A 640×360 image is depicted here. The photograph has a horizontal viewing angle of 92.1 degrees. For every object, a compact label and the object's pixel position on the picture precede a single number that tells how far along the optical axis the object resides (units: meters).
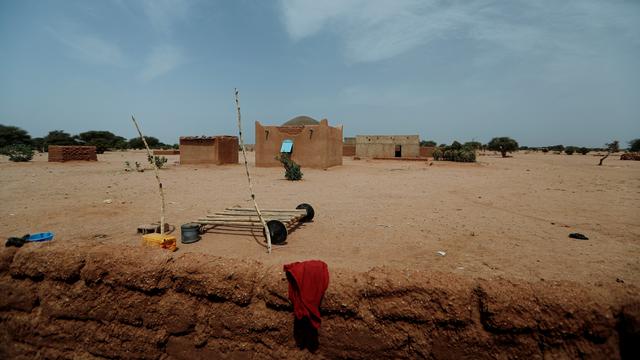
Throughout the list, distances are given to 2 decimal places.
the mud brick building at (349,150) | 38.00
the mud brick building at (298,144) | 18.41
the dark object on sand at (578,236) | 5.00
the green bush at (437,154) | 28.31
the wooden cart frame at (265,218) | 4.81
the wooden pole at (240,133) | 4.34
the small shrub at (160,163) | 17.02
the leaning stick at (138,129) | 4.85
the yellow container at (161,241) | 4.32
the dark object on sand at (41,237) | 4.29
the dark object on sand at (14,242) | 3.00
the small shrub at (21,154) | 19.39
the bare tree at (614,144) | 24.63
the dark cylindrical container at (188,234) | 4.90
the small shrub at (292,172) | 13.16
